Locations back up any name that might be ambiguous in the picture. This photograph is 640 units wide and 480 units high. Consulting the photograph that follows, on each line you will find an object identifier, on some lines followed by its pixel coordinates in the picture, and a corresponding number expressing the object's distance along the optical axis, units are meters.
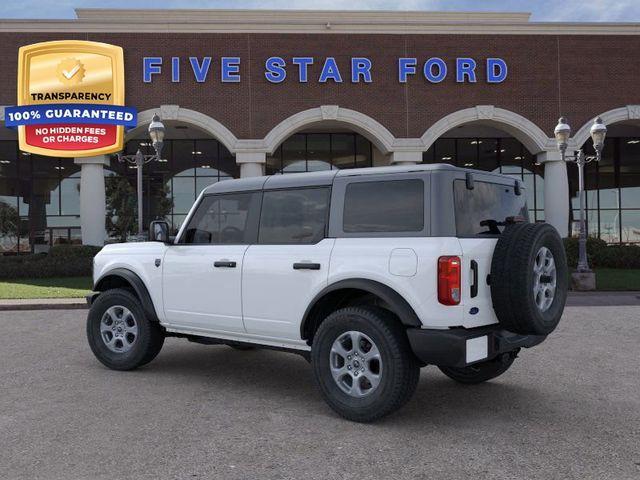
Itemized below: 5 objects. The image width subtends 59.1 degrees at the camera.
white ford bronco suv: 4.39
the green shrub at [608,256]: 21.61
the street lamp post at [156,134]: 15.23
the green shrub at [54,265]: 20.16
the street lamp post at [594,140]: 15.56
